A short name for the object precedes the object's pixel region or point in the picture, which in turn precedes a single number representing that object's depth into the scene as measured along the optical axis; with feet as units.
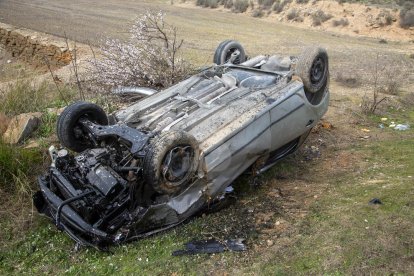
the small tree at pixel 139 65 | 26.61
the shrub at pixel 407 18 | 67.31
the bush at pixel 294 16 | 77.00
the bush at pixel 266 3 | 86.22
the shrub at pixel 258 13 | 82.63
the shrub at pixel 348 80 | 34.91
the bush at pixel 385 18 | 69.36
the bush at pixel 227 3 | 90.36
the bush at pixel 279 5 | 82.83
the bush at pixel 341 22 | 71.41
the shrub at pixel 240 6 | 87.25
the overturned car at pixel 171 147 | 13.41
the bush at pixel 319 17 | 73.67
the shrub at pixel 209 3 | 92.68
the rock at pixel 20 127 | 19.76
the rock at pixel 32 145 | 18.99
